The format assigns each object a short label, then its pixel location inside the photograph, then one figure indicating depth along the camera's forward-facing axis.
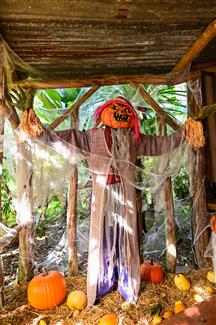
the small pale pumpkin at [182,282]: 2.46
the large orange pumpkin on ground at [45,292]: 2.18
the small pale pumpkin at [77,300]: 2.19
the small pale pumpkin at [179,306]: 2.11
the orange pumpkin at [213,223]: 2.09
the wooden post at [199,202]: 2.88
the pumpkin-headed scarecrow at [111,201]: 2.18
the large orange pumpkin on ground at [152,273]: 2.56
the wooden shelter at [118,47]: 1.75
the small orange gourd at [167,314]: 2.05
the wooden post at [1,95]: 2.04
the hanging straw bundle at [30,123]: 1.88
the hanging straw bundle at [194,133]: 2.19
